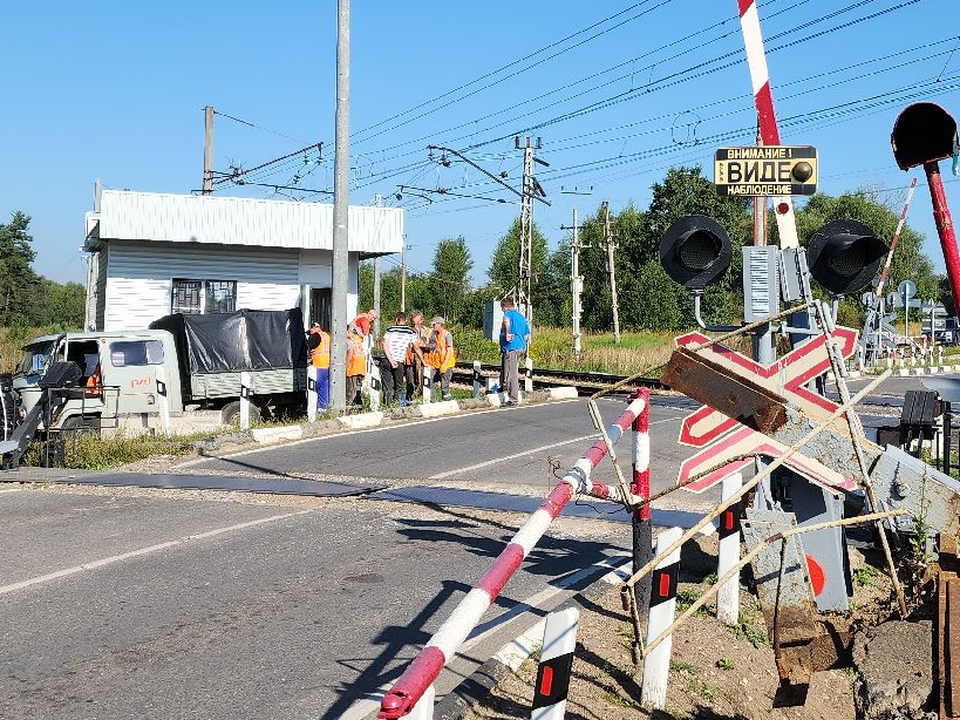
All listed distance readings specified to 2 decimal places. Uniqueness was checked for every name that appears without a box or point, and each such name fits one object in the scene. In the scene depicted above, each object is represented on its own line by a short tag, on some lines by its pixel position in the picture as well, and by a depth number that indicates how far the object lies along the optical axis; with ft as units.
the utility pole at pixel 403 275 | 192.65
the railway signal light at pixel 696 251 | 22.24
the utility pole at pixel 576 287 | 140.15
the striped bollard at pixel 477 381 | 75.62
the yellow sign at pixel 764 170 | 22.07
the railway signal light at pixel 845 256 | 20.42
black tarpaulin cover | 67.41
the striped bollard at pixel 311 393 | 62.01
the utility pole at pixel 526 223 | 133.90
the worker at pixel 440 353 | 71.87
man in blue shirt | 67.31
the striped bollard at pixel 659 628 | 16.61
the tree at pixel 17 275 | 216.74
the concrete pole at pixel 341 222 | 64.03
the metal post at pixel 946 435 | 30.14
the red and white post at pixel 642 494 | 19.80
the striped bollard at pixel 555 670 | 11.45
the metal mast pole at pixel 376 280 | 136.15
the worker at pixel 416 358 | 71.31
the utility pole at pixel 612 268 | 183.83
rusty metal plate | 15.07
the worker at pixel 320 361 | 68.44
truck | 57.11
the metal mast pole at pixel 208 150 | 120.57
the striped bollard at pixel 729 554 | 20.12
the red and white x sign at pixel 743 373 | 20.71
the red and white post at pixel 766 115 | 22.62
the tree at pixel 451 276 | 245.04
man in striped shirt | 70.49
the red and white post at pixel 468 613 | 8.23
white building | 92.73
